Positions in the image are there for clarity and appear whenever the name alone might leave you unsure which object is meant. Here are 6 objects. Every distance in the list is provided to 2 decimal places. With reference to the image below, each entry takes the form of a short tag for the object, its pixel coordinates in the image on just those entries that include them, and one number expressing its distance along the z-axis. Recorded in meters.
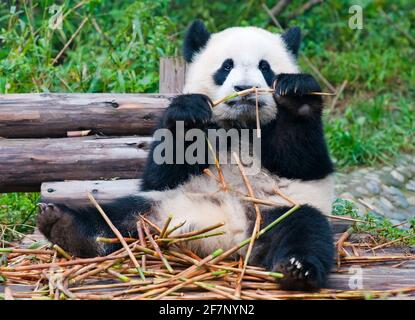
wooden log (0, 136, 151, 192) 9.52
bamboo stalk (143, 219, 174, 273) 6.83
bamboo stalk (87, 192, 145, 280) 6.77
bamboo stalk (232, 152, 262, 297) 6.59
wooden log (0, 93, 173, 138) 9.80
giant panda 7.46
